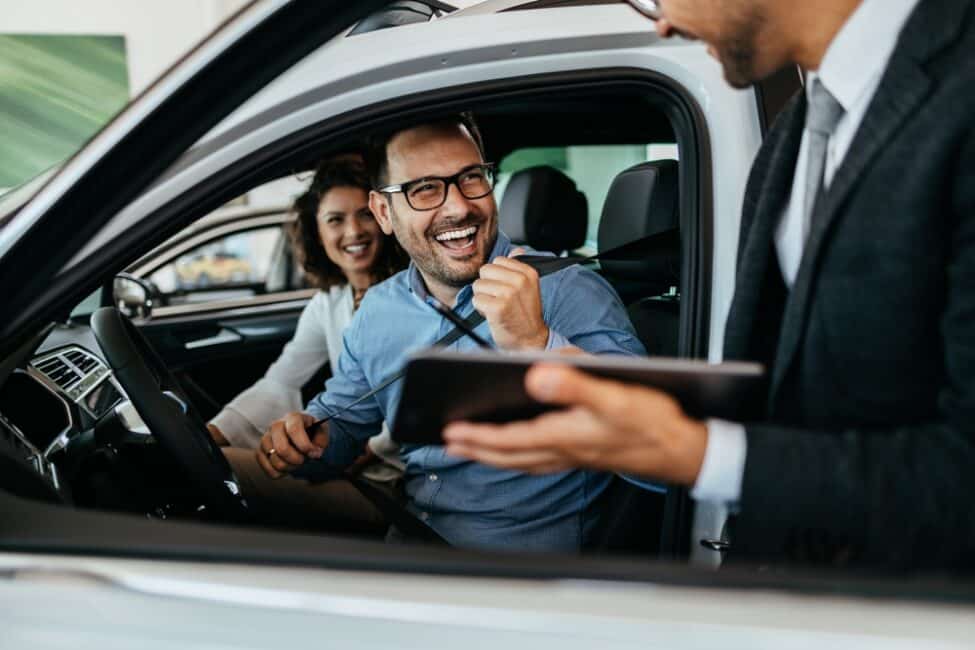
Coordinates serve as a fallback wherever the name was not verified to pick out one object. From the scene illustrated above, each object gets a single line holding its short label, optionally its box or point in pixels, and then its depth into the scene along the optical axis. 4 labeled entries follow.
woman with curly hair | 2.59
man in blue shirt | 1.67
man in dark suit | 0.81
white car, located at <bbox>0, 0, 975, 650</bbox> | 0.80
